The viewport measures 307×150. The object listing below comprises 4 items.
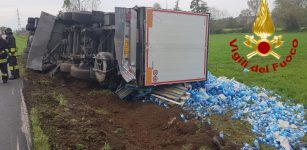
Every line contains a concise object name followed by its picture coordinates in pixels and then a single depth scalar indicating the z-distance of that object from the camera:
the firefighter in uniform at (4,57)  7.32
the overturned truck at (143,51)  5.13
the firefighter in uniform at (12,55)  7.71
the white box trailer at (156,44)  5.10
